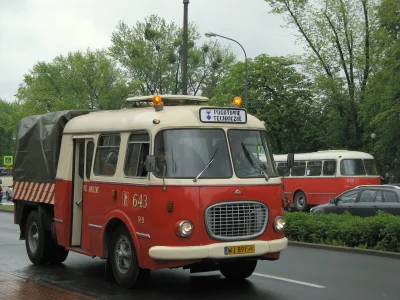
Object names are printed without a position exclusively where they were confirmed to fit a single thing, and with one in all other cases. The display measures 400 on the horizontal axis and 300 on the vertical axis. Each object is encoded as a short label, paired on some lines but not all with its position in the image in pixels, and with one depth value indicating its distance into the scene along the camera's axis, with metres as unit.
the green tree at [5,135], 105.44
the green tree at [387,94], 38.22
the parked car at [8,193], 55.25
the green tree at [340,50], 47.12
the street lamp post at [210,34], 40.34
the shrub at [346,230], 14.84
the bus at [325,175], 33.38
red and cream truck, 9.31
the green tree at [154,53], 61.78
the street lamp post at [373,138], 42.31
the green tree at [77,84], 62.19
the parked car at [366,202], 19.11
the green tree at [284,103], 49.94
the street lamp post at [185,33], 22.75
